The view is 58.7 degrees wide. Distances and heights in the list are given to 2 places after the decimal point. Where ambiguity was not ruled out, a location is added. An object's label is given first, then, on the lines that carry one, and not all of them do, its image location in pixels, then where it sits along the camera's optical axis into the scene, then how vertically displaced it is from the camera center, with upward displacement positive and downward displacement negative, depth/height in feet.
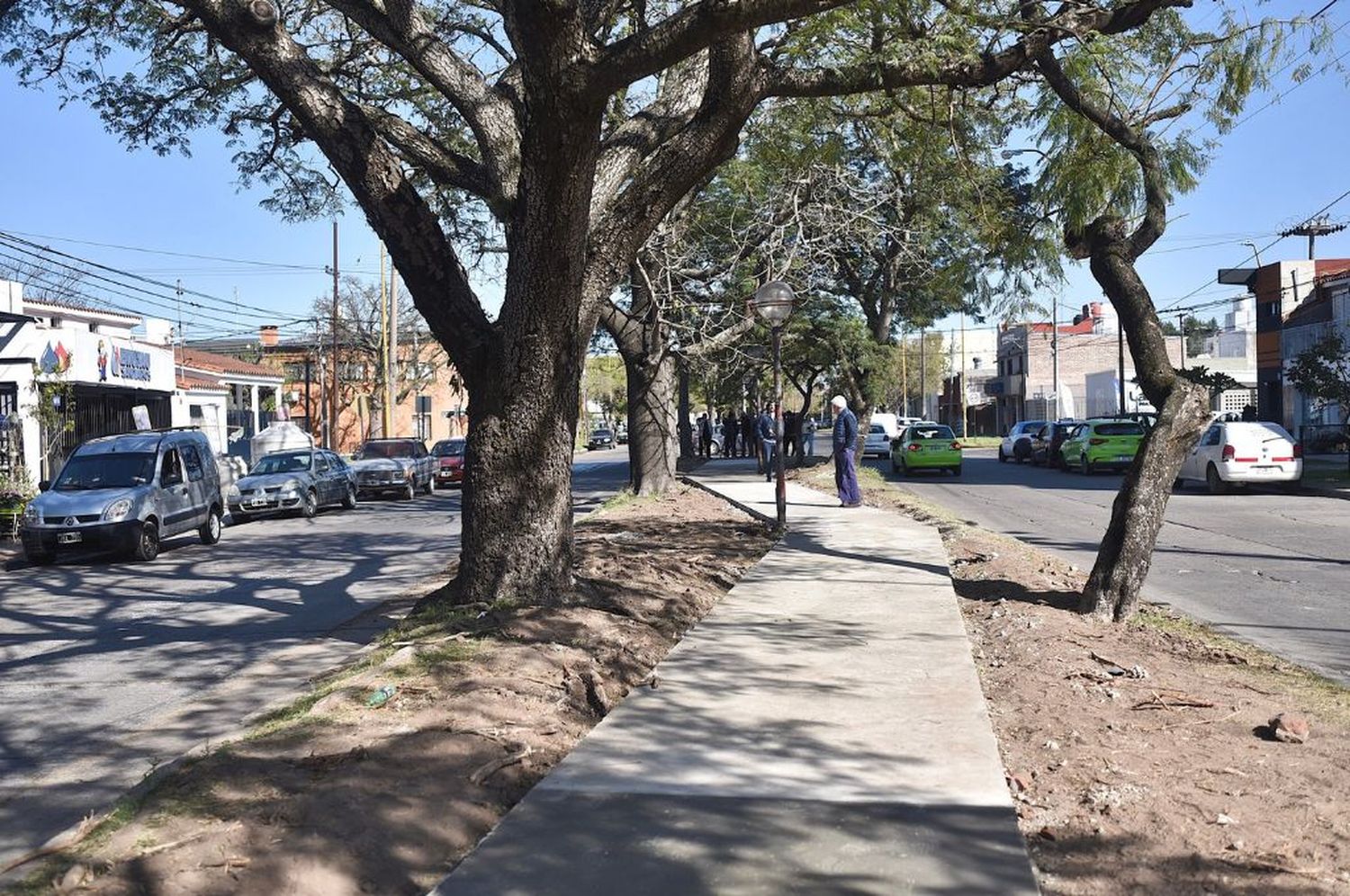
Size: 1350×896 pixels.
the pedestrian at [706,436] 165.58 -1.59
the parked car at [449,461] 121.39 -3.34
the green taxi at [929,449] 111.45 -2.56
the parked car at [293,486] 79.61 -3.74
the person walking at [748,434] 165.67 -1.33
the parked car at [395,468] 100.01 -3.27
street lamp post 51.42 +4.94
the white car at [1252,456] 79.77 -2.61
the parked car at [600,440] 274.77 -3.17
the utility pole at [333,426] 182.21 +0.61
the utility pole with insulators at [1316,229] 142.41 +22.53
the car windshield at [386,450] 110.22 -1.88
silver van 55.47 -3.17
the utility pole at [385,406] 143.33 +3.02
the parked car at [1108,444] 108.68 -2.30
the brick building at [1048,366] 252.42 +12.19
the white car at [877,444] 153.38 -2.81
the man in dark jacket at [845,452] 60.23 -1.47
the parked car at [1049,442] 124.57 -2.31
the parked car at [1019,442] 137.49 -2.49
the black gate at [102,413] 96.30 +1.84
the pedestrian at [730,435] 156.02 -1.31
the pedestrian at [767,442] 106.52 -1.68
